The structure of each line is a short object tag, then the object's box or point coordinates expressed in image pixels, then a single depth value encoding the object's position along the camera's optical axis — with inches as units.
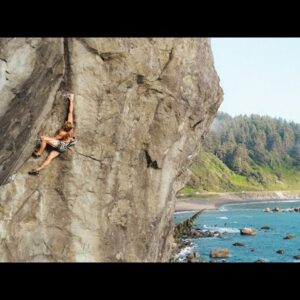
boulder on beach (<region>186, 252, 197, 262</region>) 2319.3
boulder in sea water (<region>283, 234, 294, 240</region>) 3245.6
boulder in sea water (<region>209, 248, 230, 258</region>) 2459.6
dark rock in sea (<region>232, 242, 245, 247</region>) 2898.6
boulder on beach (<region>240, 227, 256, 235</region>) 3458.4
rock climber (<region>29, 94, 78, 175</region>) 741.3
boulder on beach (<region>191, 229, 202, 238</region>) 3319.4
